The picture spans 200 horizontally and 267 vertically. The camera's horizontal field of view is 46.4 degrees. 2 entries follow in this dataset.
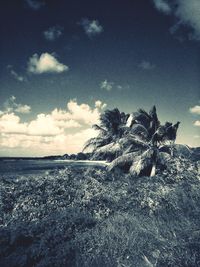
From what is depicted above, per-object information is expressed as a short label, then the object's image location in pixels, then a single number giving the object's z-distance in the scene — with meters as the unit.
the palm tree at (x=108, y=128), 23.38
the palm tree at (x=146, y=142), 16.09
